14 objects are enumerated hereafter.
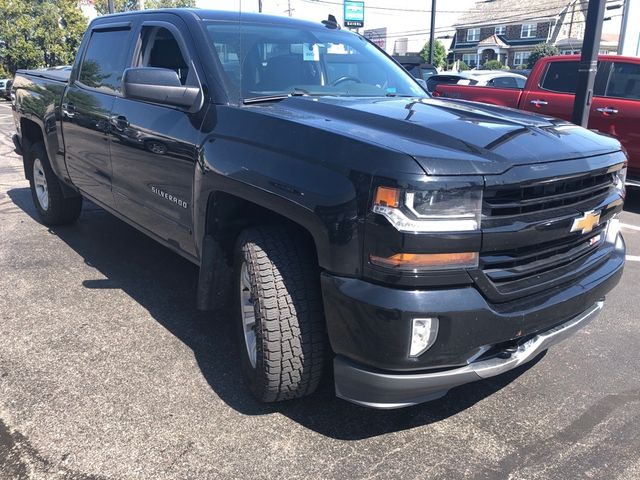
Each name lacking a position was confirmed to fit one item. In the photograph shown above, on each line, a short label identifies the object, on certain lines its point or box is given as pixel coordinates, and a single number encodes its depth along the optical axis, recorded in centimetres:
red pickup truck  718
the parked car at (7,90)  2923
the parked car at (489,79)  1108
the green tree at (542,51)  4464
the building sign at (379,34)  7281
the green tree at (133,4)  4391
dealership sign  4253
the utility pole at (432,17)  2425
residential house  5781
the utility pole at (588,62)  598
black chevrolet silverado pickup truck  212
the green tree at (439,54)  5522
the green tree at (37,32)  3328
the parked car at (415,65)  1579
